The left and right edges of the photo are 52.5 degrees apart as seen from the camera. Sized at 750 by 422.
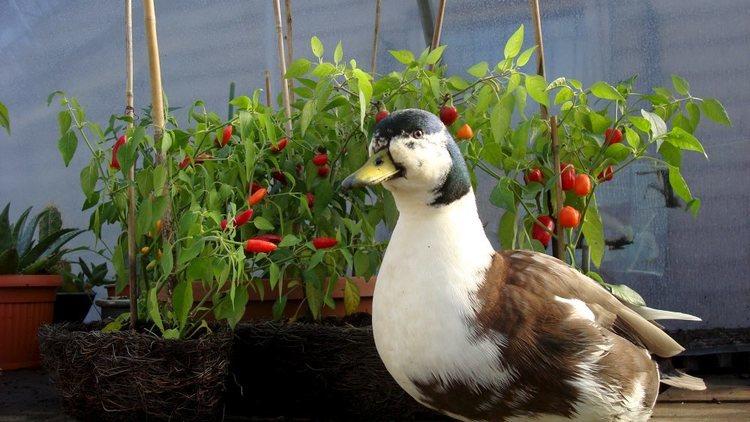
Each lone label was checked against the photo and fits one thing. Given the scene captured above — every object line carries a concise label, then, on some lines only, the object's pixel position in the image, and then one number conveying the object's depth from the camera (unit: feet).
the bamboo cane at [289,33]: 6.86
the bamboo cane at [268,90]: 7.18
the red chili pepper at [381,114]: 5.27
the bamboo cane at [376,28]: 7.05
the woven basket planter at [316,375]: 5.39
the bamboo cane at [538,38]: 5.27
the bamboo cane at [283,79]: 6.12
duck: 3.73
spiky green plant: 8.05
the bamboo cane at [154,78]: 5.07
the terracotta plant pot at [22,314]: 7.82
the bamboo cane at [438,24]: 6.07
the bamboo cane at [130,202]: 5.17
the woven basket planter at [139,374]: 4.74
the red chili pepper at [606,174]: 5.44
